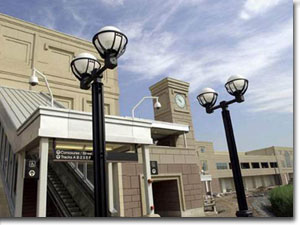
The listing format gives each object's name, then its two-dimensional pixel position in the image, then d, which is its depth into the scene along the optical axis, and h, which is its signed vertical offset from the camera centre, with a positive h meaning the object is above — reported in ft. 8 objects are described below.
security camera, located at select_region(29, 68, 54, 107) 28.32 +12.78
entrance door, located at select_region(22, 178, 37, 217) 30.76 +0.68
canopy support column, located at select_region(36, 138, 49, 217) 17.55 +1.59
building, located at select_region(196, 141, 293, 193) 135.33 +10.79
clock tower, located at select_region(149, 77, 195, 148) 56.13 +18.90
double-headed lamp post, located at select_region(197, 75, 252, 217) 15.39 +5.37
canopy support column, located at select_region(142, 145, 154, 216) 21.29 +1.02
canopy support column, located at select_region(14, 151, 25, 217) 19.85 +1.18
